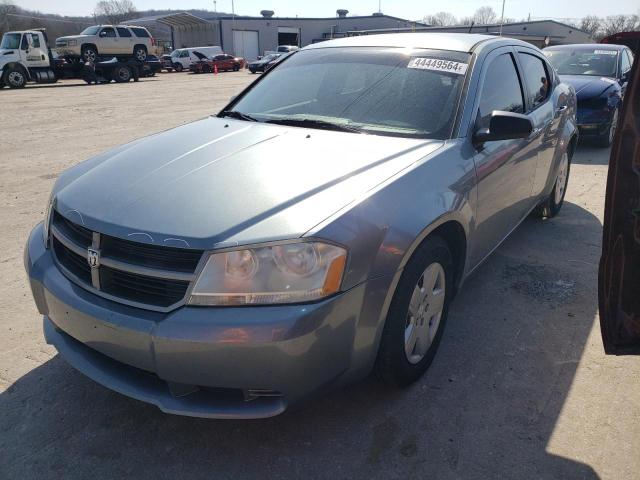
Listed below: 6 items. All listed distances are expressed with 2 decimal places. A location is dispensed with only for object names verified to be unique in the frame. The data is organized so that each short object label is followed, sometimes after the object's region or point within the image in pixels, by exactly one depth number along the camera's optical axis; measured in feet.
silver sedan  6.28
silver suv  83.82
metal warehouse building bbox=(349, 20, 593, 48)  161.80
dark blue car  26.50
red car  128.61
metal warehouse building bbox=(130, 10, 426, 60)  191.42
